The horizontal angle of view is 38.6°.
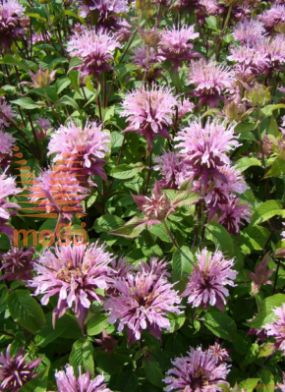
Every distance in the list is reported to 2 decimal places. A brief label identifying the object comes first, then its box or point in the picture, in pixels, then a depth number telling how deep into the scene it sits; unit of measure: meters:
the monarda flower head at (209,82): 0.40
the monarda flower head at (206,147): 0.30
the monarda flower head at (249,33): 0.55
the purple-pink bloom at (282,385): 0.32
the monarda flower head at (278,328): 0.32
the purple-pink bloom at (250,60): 0.48
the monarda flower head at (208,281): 0.31
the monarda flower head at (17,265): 0.32
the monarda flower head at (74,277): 0.27
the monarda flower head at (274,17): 0.60
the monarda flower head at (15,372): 0.29
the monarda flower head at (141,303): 0.28
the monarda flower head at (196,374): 0.31
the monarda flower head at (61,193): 0.34
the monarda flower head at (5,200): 0.30
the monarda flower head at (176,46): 0.46
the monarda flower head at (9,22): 0.46
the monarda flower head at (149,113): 0.36
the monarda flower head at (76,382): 0.28
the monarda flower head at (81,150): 0.33
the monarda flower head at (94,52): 0.41
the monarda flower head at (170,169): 0.39
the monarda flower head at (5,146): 0.41
